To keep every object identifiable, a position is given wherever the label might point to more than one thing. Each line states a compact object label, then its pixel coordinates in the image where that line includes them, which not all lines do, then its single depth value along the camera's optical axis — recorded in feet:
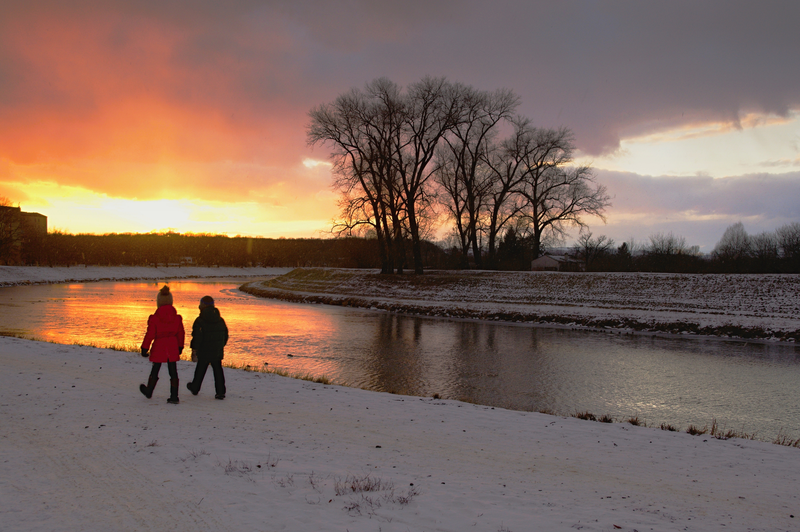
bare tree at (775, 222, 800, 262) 144.97
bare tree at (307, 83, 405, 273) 135.54
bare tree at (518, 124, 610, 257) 156.66
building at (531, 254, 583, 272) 189.05
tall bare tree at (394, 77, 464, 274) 133.69
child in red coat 27.20
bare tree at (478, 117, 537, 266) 154.92
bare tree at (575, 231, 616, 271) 236.84
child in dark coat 28.43
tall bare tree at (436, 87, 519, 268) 140.05
